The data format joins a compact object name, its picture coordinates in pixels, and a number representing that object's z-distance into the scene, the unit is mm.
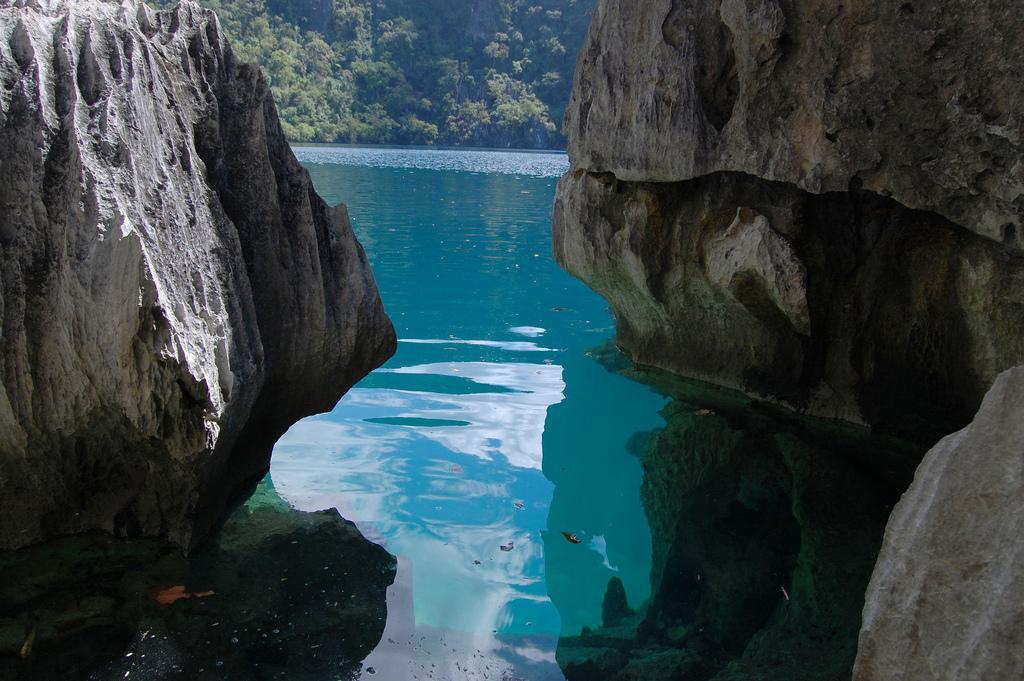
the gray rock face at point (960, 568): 1950
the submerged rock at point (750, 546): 3686
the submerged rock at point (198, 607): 3354
